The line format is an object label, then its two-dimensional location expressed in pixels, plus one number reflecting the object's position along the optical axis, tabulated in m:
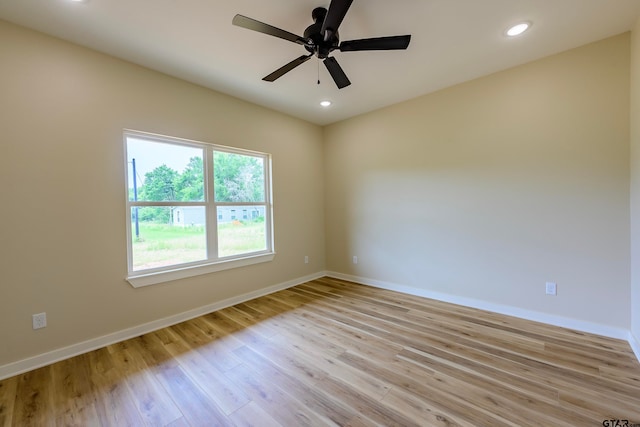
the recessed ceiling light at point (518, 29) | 2.11
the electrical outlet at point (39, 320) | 2.08
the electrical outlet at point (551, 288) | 2.62
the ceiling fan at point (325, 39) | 1.62
